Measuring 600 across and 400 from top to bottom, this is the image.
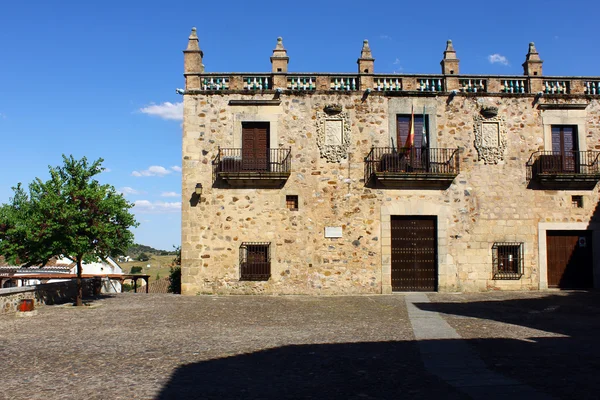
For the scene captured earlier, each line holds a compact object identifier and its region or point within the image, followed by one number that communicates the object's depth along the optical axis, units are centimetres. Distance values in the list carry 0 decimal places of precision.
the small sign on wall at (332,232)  1633
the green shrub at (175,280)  1912
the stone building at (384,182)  1627
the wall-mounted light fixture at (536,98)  1677
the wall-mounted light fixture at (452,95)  1663
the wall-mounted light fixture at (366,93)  1657
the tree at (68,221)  1256
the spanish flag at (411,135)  1620
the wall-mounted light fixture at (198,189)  1600
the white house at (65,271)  1805
